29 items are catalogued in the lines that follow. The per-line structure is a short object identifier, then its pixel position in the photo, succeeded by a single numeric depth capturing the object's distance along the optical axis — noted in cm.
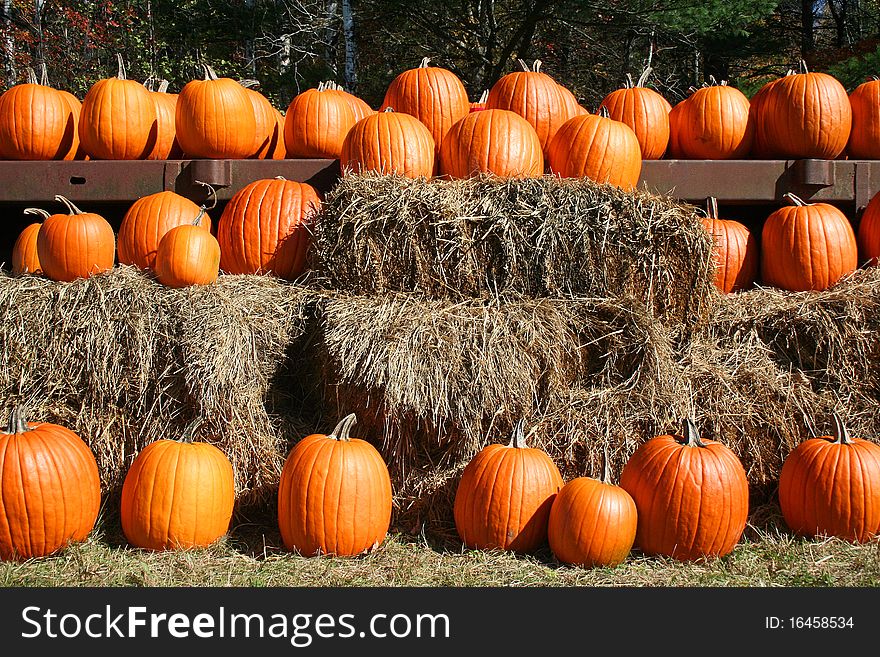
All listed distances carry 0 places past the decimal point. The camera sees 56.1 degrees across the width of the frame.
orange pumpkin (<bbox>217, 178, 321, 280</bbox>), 407
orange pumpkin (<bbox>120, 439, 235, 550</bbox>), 317
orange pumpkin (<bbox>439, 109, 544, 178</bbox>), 407
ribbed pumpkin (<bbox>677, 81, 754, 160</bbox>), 459
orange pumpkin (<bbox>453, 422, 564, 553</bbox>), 315
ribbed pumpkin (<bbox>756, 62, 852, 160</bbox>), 443
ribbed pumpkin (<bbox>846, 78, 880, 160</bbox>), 454
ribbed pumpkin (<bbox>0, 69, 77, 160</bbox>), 457
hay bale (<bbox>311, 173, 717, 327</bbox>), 358
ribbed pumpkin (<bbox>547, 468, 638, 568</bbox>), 300
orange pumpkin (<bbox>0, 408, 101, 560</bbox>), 306
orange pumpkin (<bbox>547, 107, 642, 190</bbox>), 408
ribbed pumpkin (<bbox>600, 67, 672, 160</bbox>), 464
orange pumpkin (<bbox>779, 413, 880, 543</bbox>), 321
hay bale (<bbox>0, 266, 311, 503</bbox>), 346
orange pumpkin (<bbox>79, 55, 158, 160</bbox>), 454
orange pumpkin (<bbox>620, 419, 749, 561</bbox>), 308
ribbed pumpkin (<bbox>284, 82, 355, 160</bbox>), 465
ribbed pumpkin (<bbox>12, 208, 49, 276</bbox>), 412
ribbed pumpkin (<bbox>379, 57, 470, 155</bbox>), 475
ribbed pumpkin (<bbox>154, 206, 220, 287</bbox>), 362
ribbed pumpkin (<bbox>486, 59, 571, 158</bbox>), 471
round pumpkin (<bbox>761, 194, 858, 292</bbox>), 400
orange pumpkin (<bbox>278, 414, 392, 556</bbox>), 315
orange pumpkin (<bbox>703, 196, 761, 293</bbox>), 419
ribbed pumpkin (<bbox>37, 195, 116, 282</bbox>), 375
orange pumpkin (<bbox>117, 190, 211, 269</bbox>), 397
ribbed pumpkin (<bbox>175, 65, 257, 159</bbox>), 445
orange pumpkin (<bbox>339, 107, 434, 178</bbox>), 412
